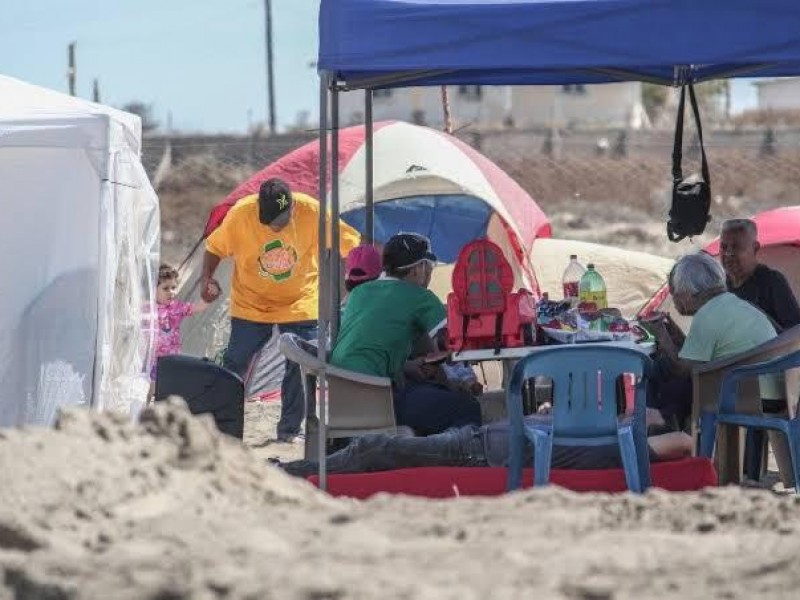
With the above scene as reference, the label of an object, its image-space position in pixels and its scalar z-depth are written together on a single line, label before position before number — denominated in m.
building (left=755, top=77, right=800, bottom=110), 127.81
